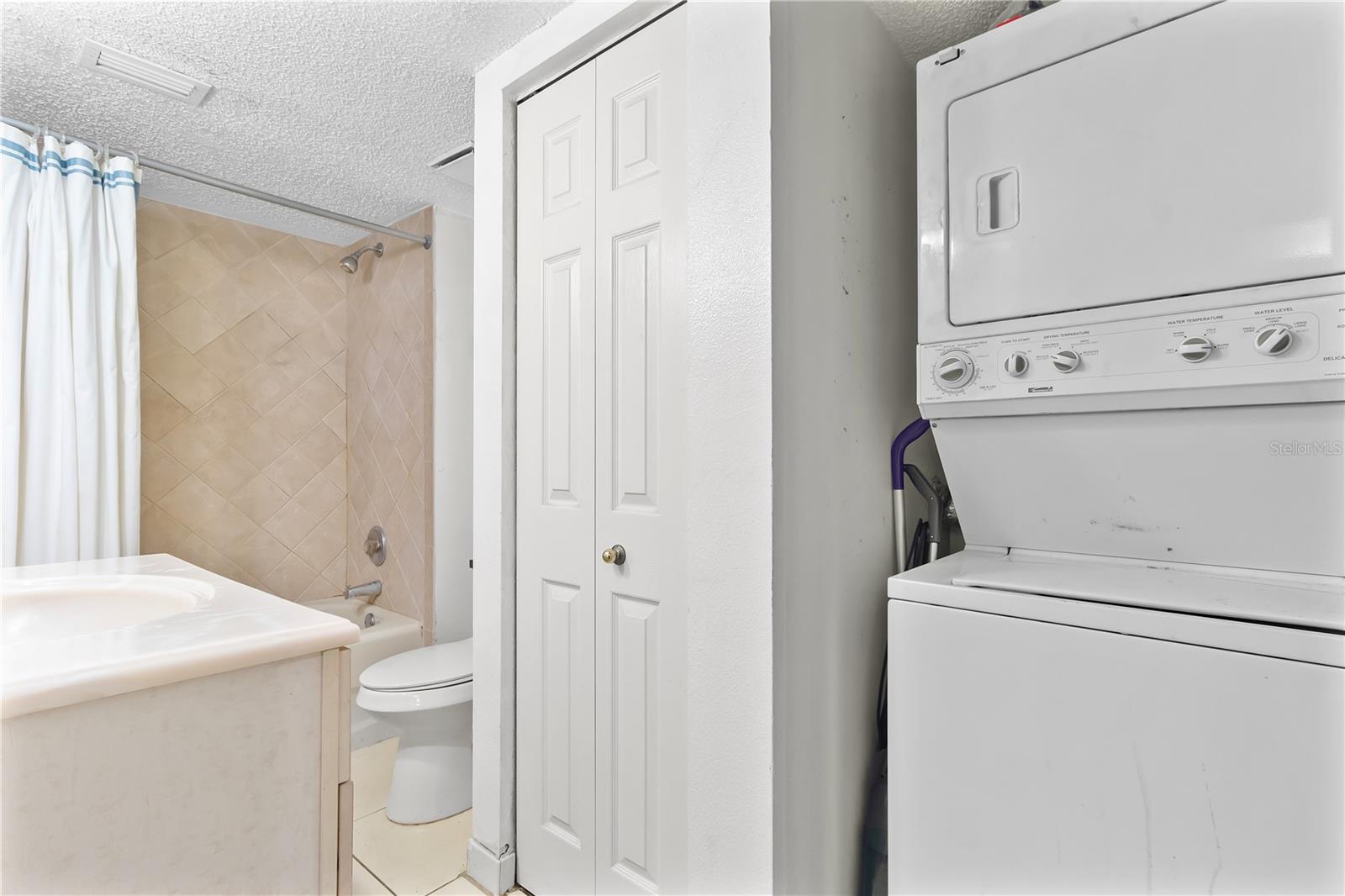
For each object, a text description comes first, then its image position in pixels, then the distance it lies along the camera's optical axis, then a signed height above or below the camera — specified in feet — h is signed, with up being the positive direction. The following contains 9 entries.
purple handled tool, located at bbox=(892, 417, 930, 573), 4.60 -0.09
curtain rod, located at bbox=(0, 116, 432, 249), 6.55 +2.97
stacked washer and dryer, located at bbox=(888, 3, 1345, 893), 2.73 +0.03
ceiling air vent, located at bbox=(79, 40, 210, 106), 5.45 +3.37
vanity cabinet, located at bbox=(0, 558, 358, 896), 2.50 -1.29
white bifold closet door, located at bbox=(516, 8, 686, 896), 4.50 -0.06
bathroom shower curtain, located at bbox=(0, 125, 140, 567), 6.35 +1.16
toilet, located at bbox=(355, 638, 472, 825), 6.40 -2.68
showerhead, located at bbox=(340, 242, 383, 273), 9.57 +2.98
